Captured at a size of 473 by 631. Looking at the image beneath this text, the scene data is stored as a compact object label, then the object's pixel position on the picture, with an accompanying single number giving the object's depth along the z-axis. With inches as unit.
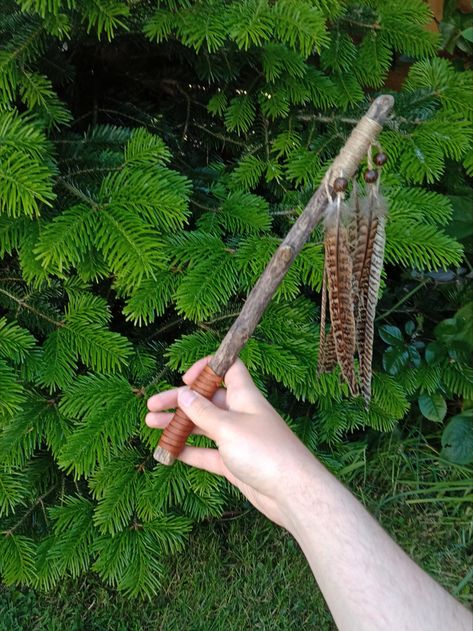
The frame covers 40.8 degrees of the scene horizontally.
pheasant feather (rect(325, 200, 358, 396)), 35.0
